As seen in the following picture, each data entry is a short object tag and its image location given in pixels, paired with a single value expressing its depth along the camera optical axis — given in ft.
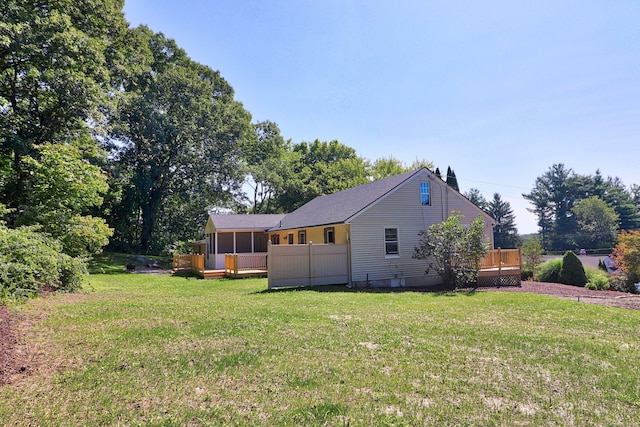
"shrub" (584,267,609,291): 57.21
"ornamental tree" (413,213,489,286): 49.44
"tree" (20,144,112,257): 43.78
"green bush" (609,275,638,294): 55.06
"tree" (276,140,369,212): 128.77
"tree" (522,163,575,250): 219.41
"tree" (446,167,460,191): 128.67
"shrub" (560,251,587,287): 61.00
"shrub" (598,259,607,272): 84.35
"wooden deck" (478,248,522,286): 53.93
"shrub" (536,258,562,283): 64.28
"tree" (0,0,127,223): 50.85
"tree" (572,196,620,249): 185.37
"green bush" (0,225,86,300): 25.98
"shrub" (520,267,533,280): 68.90
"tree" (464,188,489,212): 238.89
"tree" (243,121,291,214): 122.62
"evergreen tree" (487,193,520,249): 212.43
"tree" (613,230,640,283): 55.26
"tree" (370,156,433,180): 148.66
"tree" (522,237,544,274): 72.06
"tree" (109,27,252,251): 99.60
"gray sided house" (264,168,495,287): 49.70
